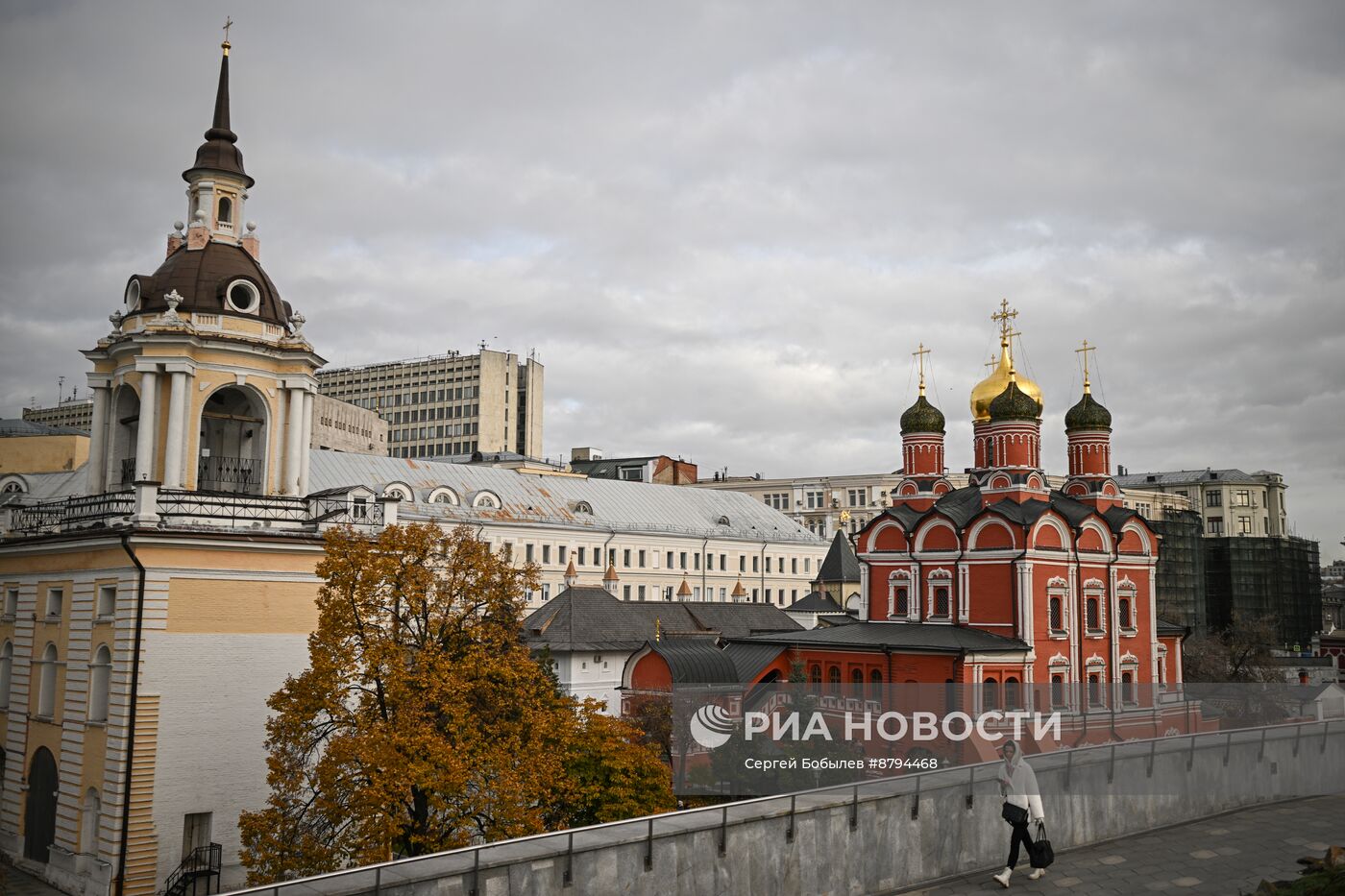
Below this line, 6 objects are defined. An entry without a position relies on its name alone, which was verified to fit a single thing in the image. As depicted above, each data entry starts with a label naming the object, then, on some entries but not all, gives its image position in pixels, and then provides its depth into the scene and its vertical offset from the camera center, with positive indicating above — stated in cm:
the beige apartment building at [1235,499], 13038 +1188
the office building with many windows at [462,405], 13750 +2323
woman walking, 1305 -233
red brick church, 4397 +0
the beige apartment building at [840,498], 11994 +1087
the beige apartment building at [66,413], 17462 +2713
